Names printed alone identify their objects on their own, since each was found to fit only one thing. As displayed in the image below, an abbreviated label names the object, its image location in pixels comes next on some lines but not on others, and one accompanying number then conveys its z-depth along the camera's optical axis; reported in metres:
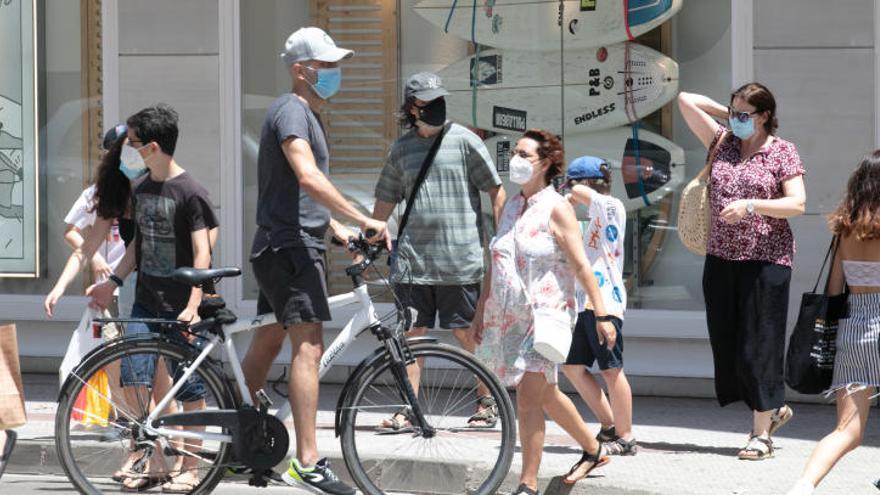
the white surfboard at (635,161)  21.77
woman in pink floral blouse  16.62
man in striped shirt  17.69
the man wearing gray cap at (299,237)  14.16
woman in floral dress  14.55
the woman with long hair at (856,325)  13.96
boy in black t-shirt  15.24
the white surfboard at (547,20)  21.62
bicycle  14.12
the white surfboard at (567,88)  21.72
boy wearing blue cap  16.64
